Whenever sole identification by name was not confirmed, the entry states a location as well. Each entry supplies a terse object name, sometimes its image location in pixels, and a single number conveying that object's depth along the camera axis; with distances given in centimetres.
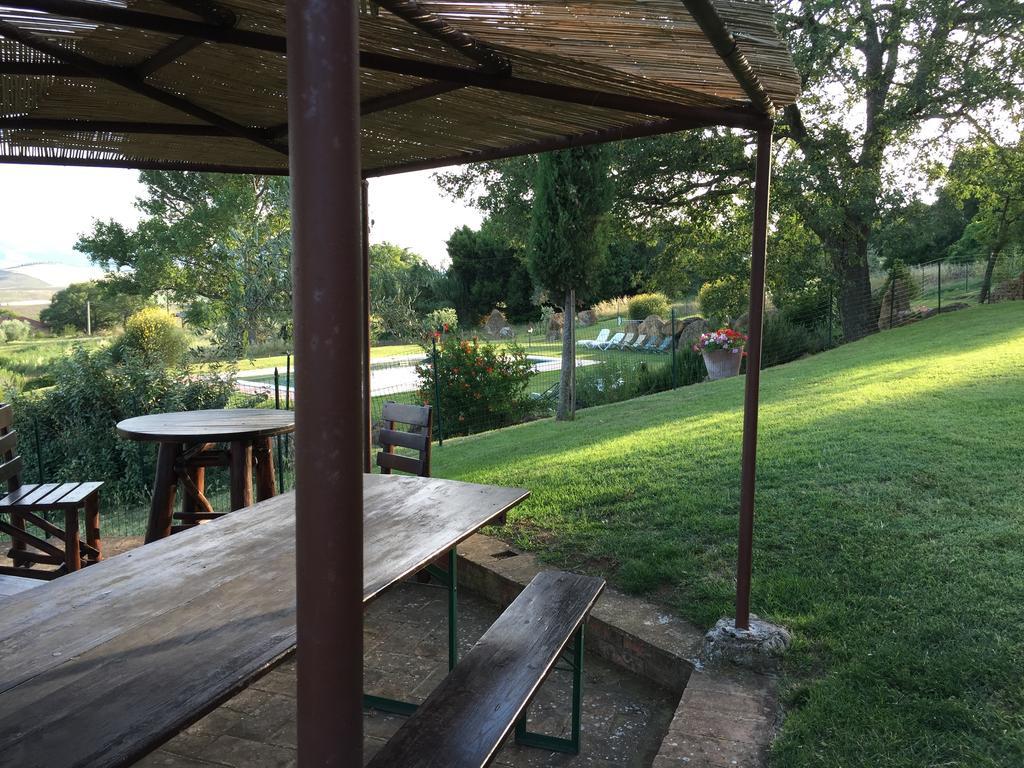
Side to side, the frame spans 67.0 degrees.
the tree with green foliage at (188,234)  2355
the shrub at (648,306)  2562
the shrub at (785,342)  1428
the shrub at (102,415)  758
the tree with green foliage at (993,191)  1345
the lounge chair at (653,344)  2035
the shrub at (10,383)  847
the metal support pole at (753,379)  291
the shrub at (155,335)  1226
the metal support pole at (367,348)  410
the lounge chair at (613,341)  2263
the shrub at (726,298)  1534
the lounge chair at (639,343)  2111
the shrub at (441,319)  1449
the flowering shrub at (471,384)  996
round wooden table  406
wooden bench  184
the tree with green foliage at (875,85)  1188
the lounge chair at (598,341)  2347
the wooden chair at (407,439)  407
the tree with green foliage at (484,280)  3005
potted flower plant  1304
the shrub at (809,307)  1567
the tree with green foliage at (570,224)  1004
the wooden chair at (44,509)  368
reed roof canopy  218
